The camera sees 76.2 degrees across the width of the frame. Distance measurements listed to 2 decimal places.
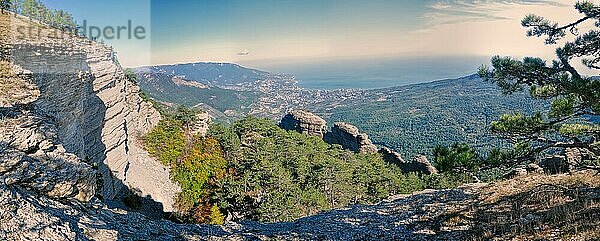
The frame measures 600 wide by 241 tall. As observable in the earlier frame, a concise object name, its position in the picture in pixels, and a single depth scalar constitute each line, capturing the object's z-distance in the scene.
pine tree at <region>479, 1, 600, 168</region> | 8.27
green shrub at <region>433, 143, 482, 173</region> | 9.05
